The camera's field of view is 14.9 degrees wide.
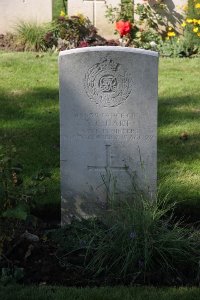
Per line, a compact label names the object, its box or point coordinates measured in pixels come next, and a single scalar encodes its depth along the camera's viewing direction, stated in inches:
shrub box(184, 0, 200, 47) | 490.6
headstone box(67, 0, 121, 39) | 511.2
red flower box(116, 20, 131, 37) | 493.0
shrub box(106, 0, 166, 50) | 503.2
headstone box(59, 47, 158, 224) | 215.9
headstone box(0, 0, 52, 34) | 507.2
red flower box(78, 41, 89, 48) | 481.3
